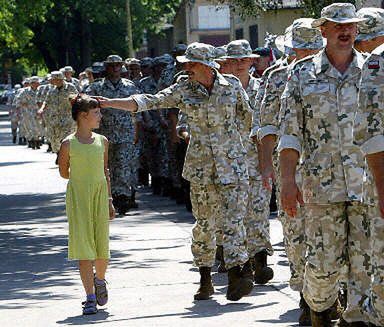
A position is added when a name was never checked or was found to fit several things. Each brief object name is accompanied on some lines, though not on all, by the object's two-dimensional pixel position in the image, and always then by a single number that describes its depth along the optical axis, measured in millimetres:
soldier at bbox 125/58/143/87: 23578
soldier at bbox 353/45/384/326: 6727
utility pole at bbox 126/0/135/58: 52906
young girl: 10812
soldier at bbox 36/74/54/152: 36375
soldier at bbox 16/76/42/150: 40812
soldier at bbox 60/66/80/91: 29148
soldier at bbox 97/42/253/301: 11078
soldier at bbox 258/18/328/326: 9766
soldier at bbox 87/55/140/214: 18859
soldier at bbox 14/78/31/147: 41697
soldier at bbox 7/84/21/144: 43659
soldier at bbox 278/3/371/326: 7977
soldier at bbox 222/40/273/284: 11906
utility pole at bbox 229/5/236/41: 42275
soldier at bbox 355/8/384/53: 8883
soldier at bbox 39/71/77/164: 26375
